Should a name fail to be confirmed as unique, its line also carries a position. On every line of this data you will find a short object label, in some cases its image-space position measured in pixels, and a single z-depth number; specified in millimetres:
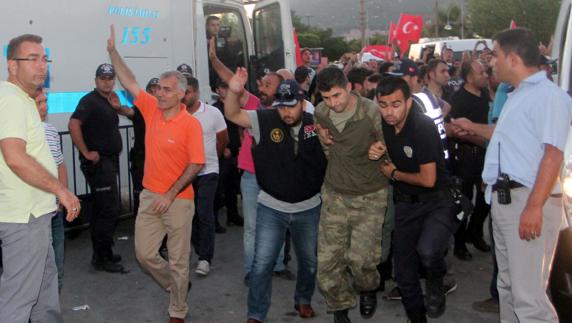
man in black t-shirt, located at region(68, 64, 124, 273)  7094
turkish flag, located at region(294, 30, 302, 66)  12805
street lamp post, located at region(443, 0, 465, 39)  78500
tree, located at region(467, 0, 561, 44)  59188
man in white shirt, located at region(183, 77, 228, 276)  7055
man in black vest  5297
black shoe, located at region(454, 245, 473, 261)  7551
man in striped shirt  5423
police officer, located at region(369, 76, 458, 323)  4977
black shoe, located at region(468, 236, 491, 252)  7824
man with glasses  4246
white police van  7367
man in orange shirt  5516
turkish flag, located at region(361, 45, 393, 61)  21922
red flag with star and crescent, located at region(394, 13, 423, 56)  19281
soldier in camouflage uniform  5156
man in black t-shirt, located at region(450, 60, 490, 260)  7379
